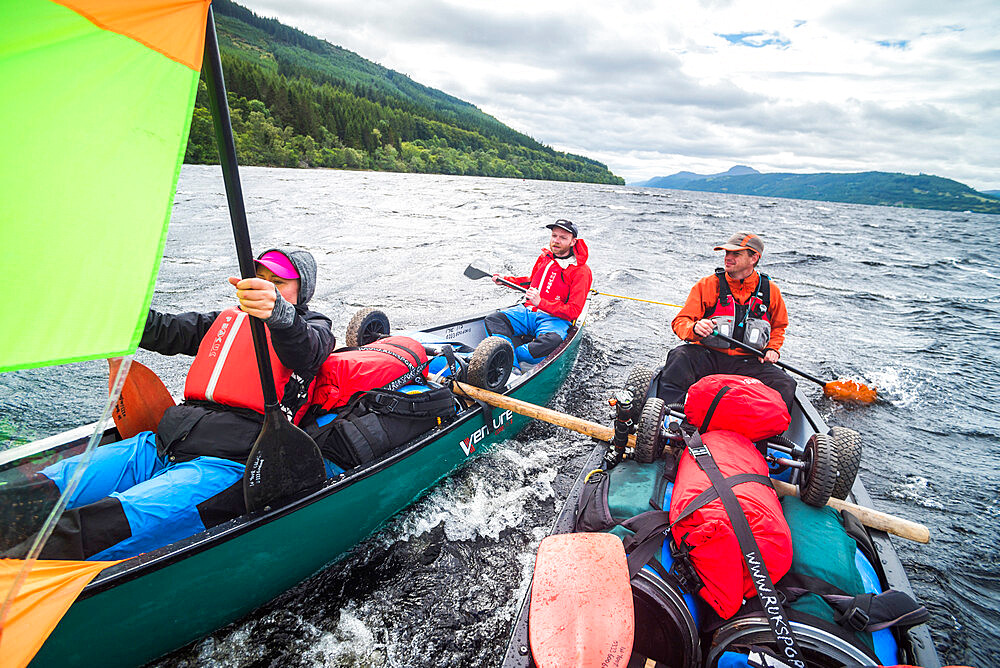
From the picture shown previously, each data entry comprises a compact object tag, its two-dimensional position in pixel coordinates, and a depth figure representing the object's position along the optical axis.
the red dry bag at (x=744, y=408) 3.05
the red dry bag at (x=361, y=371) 3.54
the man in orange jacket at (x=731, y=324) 4.38
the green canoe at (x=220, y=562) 2.23
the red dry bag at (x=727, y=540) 2.12
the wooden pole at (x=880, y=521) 2.79
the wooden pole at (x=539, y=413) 4.10
